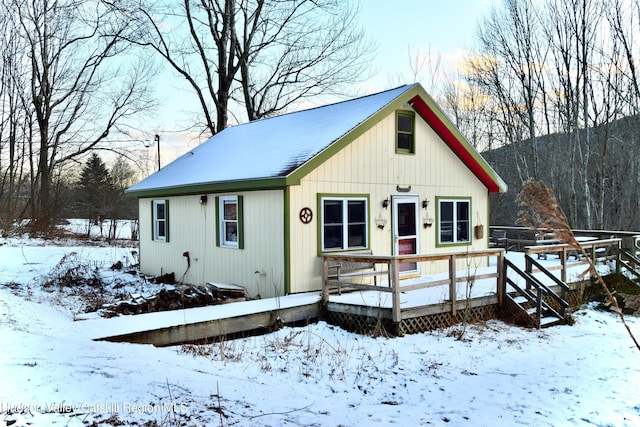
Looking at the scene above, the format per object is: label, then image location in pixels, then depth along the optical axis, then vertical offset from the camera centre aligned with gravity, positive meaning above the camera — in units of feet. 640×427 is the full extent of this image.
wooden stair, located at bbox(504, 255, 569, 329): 32.91 -6.12
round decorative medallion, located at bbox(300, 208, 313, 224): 33.53 -0.06
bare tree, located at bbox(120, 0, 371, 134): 82.17 +26.93
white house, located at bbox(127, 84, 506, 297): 33.86 +1.37
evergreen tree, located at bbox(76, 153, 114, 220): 129.39 +7.62
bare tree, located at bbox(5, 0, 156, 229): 86.43 +24.82
